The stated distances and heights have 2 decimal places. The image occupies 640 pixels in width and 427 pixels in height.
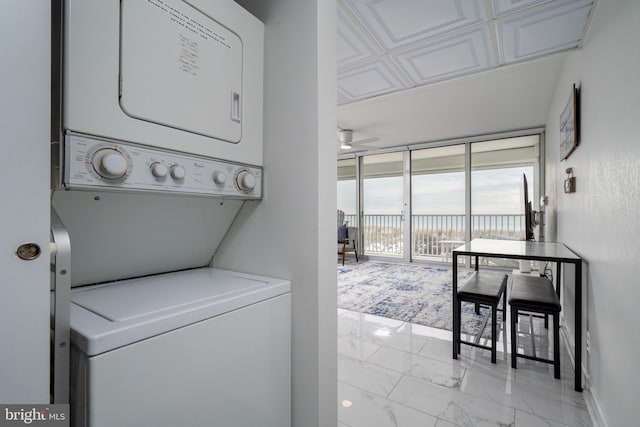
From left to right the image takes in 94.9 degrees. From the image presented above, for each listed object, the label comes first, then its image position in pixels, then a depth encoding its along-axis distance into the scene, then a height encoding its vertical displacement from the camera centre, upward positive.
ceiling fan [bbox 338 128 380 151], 4.64 +1.26
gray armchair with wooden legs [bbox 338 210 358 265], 5.66 -0.46
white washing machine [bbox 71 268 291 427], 0.60 -0.34
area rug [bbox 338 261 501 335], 2.86 -0.99
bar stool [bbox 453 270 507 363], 2.03 -0.57
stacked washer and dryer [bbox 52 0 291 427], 0.66 +0.01
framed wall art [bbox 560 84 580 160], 2.00 +0.68
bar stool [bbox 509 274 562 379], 1.80 -0.56
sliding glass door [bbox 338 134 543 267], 5.07 +0.39
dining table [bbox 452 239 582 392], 1.76 -0.27
